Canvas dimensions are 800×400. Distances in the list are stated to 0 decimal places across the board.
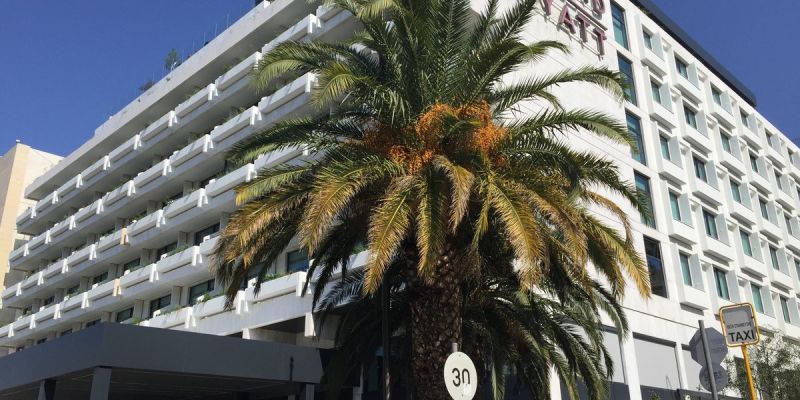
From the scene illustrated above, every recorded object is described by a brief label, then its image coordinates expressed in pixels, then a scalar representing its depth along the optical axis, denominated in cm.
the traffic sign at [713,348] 1034
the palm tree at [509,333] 1683
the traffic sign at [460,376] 970
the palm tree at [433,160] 1291
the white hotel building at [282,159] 2784
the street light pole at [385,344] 1510
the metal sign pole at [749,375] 990
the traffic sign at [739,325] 1025
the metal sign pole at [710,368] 964
